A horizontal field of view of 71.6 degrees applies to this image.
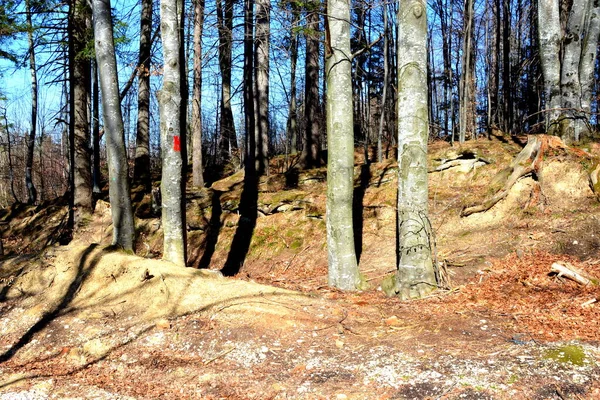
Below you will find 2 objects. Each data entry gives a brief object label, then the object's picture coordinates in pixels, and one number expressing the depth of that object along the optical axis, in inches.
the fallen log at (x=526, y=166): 310.0
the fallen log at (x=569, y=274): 194.5
